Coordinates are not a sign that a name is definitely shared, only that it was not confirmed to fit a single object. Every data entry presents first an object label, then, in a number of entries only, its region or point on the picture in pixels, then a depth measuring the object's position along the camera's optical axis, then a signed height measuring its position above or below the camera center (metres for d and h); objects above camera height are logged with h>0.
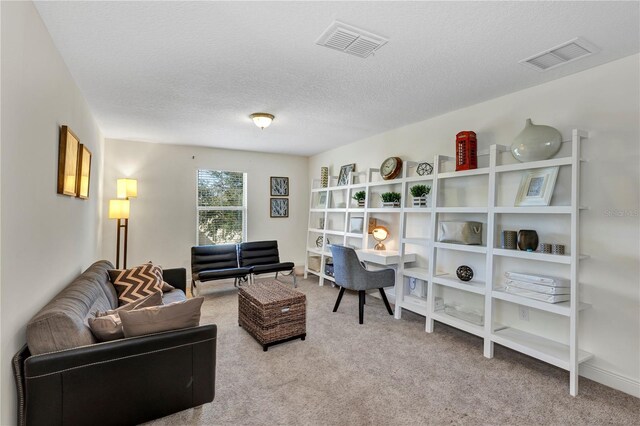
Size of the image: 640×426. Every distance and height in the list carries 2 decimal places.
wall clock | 4.25 +0.69
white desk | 3.78 -0.49
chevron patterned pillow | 2.98 -0.71
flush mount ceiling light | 3.64 +1.13
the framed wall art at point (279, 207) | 6.30 +0.16
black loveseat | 4.56 -0.76
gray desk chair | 3.62 -0.68
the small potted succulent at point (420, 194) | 3.77 +0.30
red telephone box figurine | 3.21 +0.72
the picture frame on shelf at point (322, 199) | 5.86 +0.32
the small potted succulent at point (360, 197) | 4.80 +0.31
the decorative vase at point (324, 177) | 5.77 +0.73
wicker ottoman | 2.91 -0.97
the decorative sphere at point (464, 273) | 3.19 -0.54
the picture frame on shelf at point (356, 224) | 4.89 -0.12
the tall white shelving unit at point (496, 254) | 2.40 -0.31
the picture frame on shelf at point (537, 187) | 2.62 +0.30
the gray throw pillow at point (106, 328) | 1.77 -0.67
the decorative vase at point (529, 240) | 2.68 -0.16
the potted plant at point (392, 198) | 4.21 +0.26
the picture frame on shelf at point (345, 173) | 5.25 +0.76
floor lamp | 4.43 -0.04
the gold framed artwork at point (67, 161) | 2.20 +0.36
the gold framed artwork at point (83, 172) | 2.78 +0.37
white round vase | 2.63 +0.68
